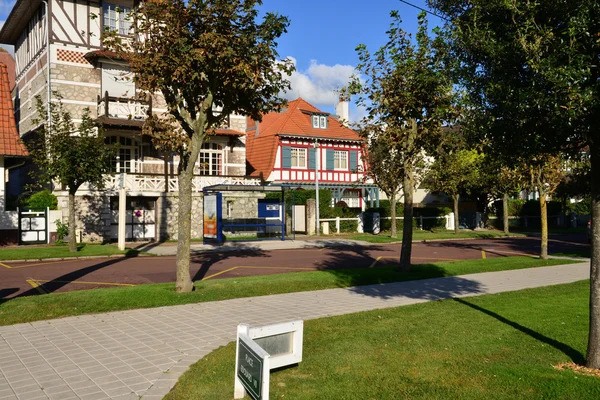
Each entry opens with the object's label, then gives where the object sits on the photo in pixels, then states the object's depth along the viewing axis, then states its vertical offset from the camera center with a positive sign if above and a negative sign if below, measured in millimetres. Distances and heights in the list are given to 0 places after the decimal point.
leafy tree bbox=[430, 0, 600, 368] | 6180 +1616
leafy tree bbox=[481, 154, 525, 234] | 33122 +1774
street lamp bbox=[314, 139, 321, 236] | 32888 +438
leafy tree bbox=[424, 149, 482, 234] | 34969 +2102
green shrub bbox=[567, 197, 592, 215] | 52812 +242
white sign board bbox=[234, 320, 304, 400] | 4824 -1495
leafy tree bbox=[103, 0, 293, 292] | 11617 +3328
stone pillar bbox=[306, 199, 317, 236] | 33969 -274
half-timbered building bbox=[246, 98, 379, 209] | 38062 +4365
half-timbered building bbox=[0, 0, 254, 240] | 27234 +5733
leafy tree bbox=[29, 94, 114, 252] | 21078 +2264
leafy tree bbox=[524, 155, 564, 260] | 19703 +1169
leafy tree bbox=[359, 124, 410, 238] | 14586 +1877
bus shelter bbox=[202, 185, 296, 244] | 25155 -43
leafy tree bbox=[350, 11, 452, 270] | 14172 +3021
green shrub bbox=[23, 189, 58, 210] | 25469 +558
